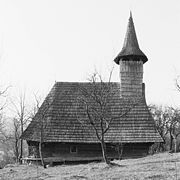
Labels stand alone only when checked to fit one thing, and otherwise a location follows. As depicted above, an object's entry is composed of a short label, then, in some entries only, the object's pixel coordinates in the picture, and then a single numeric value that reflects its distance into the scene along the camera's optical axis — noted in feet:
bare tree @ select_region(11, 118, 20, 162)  98.51
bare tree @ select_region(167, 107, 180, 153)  131.34
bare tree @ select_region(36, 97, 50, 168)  67.82
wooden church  67.26
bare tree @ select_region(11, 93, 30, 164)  94.02
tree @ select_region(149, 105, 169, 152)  132.59
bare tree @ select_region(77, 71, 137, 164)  70.22
